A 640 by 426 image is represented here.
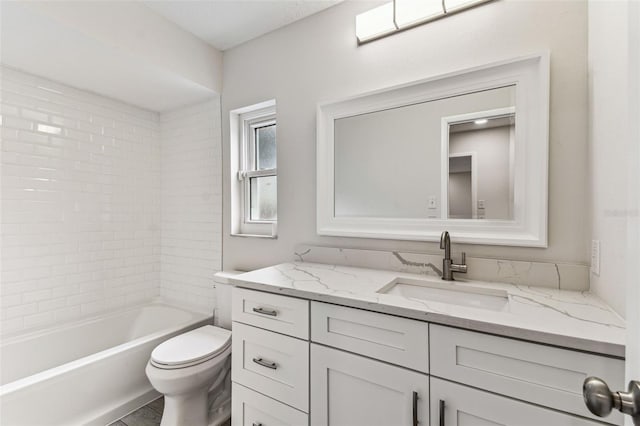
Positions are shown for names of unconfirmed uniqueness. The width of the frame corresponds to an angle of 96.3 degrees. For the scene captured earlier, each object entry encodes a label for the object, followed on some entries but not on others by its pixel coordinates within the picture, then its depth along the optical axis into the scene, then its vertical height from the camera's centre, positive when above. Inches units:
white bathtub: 55.1 -37.0
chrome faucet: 51.4 -9.5
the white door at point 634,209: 17.0 +0.1
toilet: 58.4 -34.6
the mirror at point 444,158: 48.1 +10.3
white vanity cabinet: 29.9 -20.8
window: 86.2 +11.6
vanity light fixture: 53.9 +39.0
